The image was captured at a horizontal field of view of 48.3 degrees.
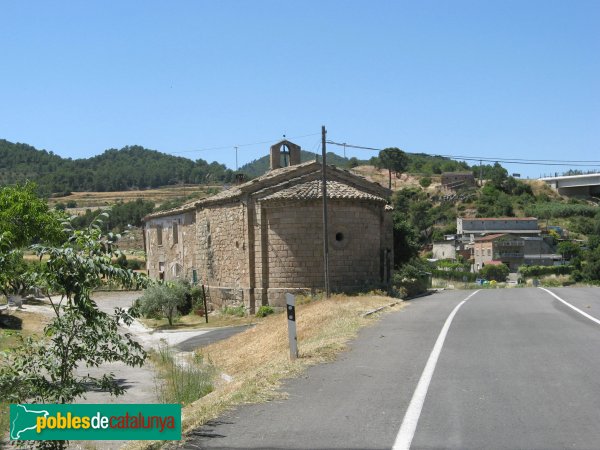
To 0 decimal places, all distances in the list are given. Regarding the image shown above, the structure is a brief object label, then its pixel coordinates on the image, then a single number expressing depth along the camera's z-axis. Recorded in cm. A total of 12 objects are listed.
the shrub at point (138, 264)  6122
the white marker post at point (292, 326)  1188
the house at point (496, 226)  10459
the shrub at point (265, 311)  2748
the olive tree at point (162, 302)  3102
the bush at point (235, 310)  2905
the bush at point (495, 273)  7681
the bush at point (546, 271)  6800
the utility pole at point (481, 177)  14910
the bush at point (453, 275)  6088
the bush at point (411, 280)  3201
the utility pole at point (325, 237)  2483
